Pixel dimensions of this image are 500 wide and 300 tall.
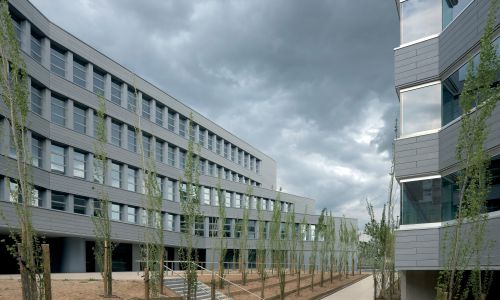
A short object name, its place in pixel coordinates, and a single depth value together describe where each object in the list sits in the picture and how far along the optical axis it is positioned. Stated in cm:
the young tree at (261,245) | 3013
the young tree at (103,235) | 1783
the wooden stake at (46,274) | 935
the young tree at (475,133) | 1081
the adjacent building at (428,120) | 1567
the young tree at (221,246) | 2606
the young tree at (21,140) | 928
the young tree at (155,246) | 1813
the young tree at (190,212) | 1516
